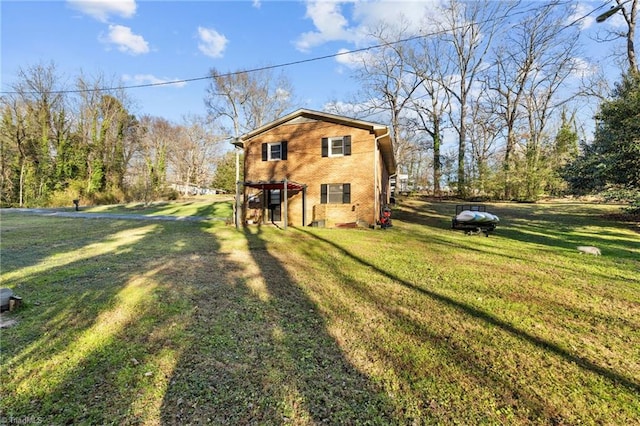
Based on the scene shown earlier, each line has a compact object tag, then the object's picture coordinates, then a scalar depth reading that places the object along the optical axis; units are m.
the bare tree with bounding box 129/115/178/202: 23.56
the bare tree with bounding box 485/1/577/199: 23.84
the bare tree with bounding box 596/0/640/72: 15.38
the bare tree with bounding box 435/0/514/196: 26.20
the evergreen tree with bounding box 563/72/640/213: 10.16
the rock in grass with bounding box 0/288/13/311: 3.77
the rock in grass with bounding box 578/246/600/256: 7.11
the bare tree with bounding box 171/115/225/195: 39.44
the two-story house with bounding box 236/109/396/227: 12.96
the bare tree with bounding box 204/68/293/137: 28.91
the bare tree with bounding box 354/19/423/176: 28.66
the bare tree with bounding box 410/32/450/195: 28.73
